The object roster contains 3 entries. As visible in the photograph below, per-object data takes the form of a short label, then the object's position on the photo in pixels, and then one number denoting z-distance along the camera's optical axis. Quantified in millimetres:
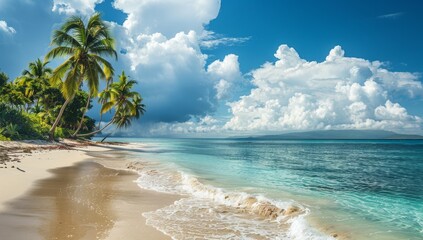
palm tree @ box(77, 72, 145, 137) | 55188
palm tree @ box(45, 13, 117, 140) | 32781
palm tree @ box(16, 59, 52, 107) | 51406
